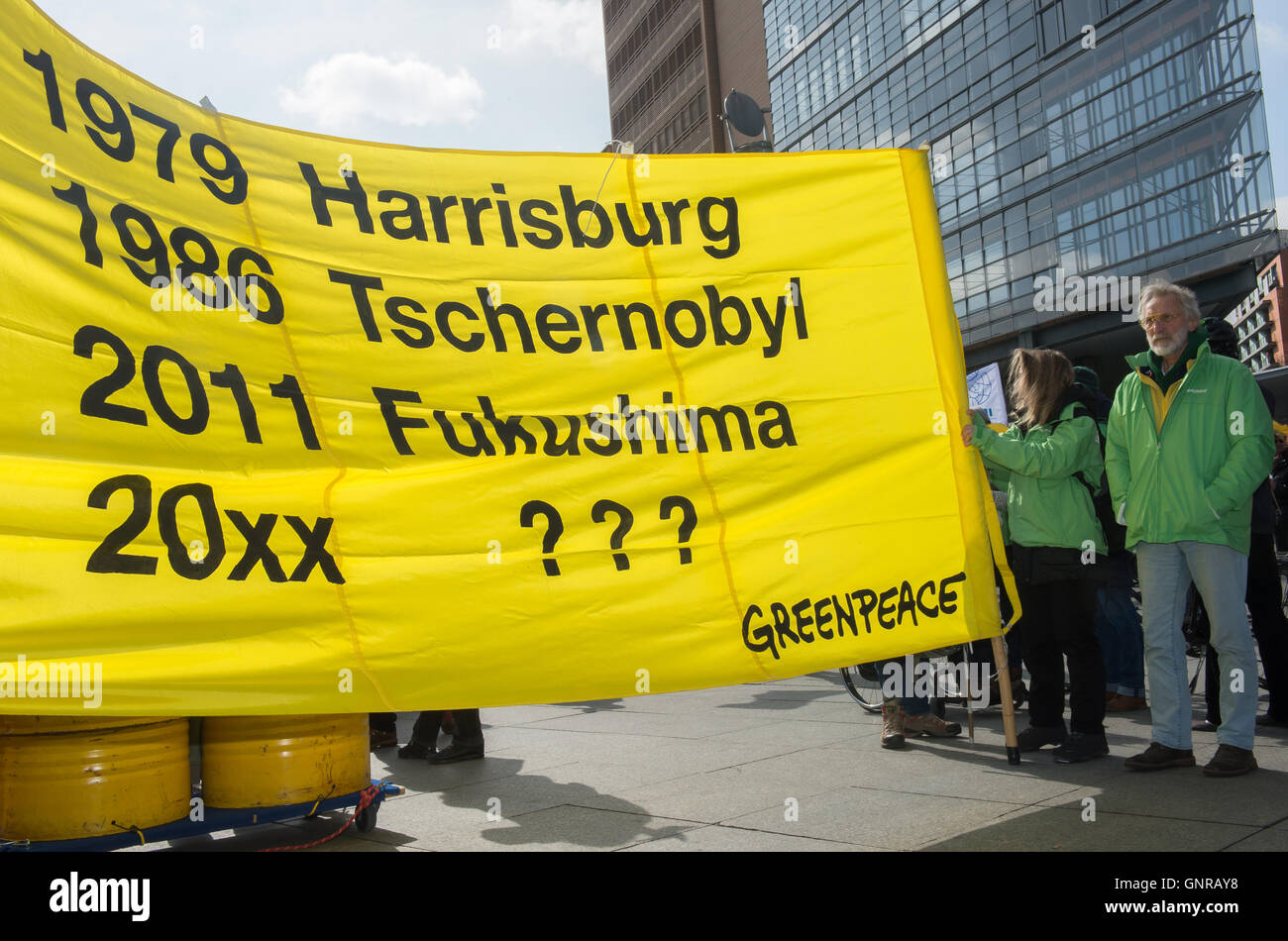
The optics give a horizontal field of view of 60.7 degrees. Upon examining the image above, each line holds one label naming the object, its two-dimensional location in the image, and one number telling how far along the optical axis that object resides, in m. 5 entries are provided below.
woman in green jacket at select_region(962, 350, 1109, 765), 5.45
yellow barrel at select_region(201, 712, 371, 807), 4.24
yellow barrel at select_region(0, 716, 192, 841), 3.77
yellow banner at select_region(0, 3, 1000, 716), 3.45
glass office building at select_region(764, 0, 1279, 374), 25.64
